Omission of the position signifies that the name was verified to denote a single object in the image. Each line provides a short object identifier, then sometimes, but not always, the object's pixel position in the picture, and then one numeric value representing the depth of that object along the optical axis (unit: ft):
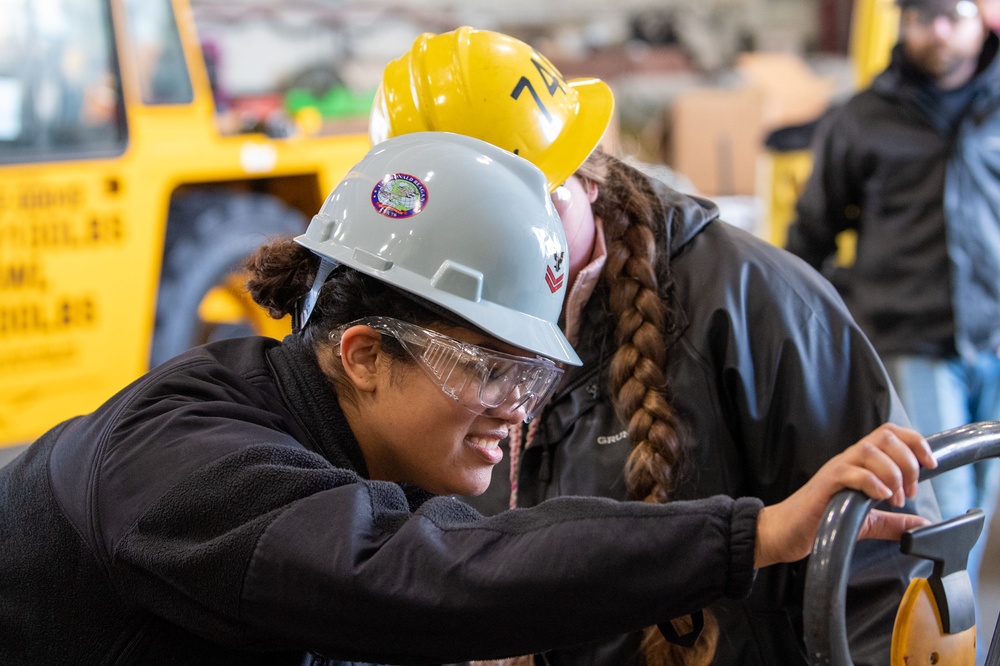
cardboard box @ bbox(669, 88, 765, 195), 32.65
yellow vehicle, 15.72
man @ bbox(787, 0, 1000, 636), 11.70
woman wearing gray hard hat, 3.92
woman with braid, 5.65
